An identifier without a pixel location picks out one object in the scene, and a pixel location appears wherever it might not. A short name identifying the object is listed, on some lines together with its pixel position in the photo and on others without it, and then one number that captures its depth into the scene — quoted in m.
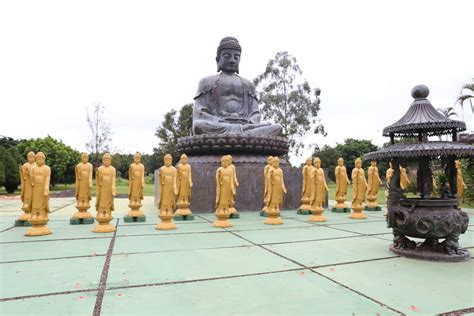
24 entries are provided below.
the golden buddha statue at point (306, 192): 8.09
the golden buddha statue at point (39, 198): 5.64
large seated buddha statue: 10.45
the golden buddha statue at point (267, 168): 7.12
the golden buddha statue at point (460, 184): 9.22
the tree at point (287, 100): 27.92
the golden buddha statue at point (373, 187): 9.47
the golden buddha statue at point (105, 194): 5.93
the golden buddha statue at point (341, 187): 8.78
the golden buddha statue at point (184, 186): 7.66
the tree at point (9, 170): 21.55
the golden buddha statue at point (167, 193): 6.25
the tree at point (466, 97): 15.74
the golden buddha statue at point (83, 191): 6.85
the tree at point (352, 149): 43.61
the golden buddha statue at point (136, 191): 7.21
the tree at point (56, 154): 28.55
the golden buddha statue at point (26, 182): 6.07
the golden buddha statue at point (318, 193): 7.11
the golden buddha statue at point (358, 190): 7.87
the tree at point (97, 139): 31.99
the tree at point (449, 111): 21.85
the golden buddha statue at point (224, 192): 6.51
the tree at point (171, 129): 34.56
